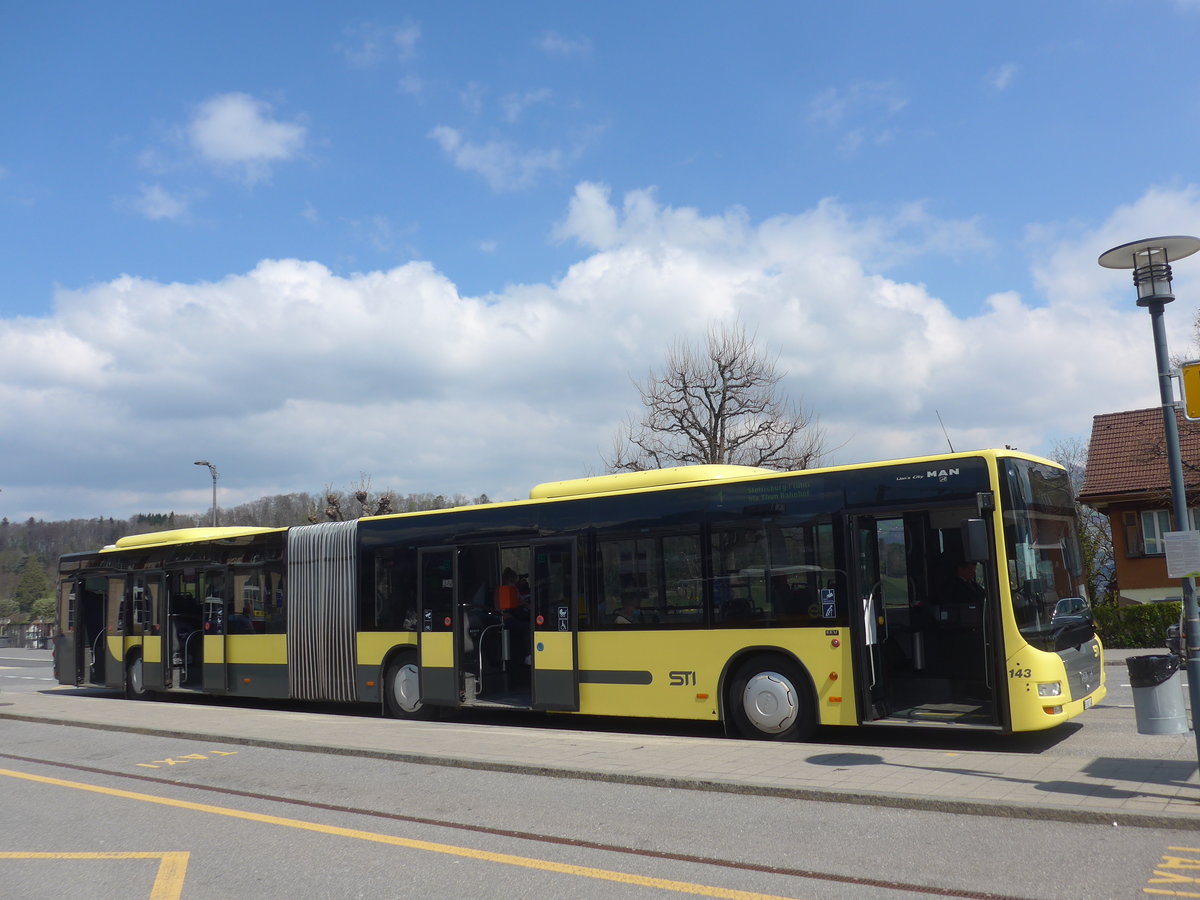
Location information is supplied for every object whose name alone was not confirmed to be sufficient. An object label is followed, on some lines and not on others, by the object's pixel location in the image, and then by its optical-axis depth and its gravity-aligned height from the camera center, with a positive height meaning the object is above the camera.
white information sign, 7.08 +0.08
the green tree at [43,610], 71.06 +0.28
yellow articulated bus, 9.94 -0.19
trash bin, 8.23 -1.05
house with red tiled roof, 29.20 +1.92
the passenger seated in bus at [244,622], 16.95 -0.28
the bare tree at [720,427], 34.22 +5.37
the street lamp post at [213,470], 41.32 +5.52
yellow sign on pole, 7.27 +1.24
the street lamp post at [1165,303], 7.23 +1.96
